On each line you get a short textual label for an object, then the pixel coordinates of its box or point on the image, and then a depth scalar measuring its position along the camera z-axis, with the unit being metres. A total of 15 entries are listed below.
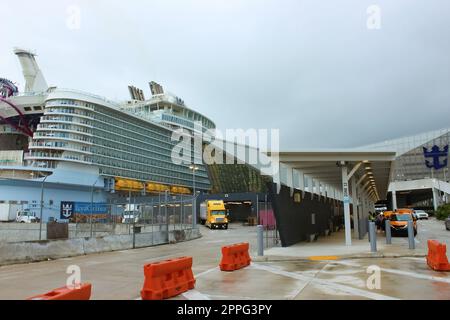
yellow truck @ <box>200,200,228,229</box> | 49.50
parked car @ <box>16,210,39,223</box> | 35.66
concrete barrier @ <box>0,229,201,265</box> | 14.37
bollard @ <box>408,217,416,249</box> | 15.77
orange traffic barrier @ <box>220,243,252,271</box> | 11.56
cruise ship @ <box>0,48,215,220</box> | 77.56
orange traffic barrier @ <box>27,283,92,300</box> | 5.29
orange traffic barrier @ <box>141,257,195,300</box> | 7.46
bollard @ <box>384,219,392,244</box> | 18.65
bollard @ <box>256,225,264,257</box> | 14.74
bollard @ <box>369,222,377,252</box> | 15.09
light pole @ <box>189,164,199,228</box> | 29.65
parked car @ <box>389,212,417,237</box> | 24.98
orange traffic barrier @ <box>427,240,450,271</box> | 10.55
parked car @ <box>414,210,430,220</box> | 59.14
